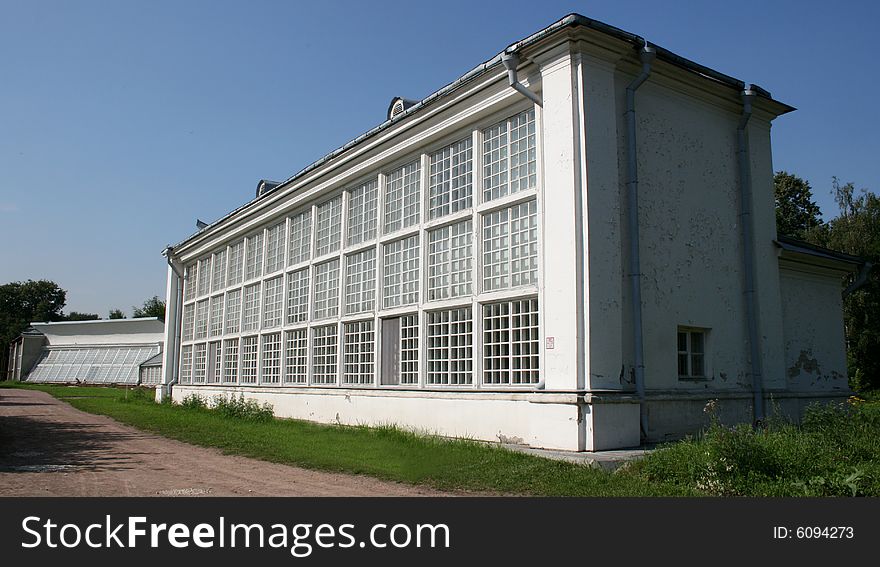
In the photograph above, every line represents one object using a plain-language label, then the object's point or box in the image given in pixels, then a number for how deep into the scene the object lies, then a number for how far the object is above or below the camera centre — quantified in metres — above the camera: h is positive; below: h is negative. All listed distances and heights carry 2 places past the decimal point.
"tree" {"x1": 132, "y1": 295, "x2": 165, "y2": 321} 101.46 +9.75
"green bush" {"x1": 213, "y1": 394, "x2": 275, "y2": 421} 19.84 -1.10
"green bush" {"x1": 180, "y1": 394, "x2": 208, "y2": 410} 25.27 -1.11
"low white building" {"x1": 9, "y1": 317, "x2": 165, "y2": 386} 59.25 +1.98
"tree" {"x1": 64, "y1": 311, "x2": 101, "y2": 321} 116.04 +9.54
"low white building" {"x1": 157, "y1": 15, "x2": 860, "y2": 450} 11.20 +2.17
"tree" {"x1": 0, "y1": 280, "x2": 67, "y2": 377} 99.56 +10.48
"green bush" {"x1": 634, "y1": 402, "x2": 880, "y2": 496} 7.39 -1.08
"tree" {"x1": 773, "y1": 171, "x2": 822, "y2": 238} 45.75 +11.22
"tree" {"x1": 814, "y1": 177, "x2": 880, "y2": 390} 34.59 +3.46
